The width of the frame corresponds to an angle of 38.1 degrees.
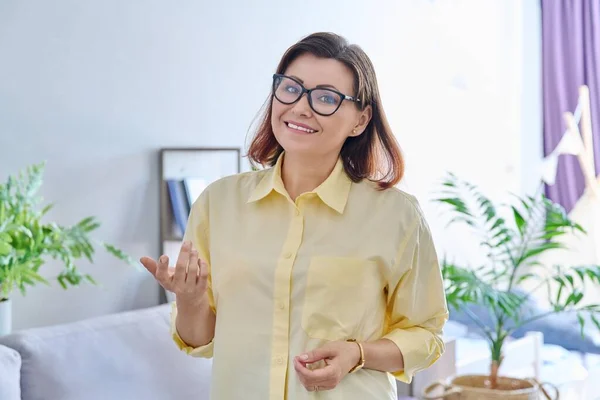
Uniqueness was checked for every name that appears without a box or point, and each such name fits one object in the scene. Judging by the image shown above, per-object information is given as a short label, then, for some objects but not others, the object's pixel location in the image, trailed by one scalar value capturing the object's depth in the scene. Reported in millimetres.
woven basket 2381
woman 1266
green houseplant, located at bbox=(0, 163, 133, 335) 2045
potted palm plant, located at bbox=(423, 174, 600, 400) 2422
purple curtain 4730
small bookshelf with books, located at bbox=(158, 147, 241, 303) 2719
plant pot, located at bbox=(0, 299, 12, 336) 2107
